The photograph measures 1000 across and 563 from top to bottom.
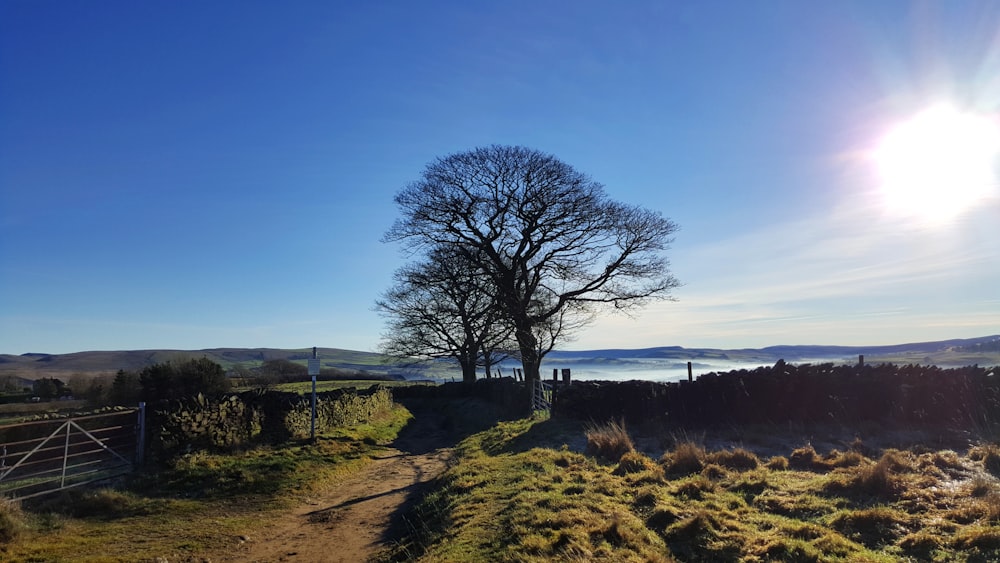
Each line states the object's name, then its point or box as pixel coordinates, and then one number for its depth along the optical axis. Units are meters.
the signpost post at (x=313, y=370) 15.83
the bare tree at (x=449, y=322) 30.19
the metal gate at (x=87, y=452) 10.71
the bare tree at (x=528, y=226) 26.34
